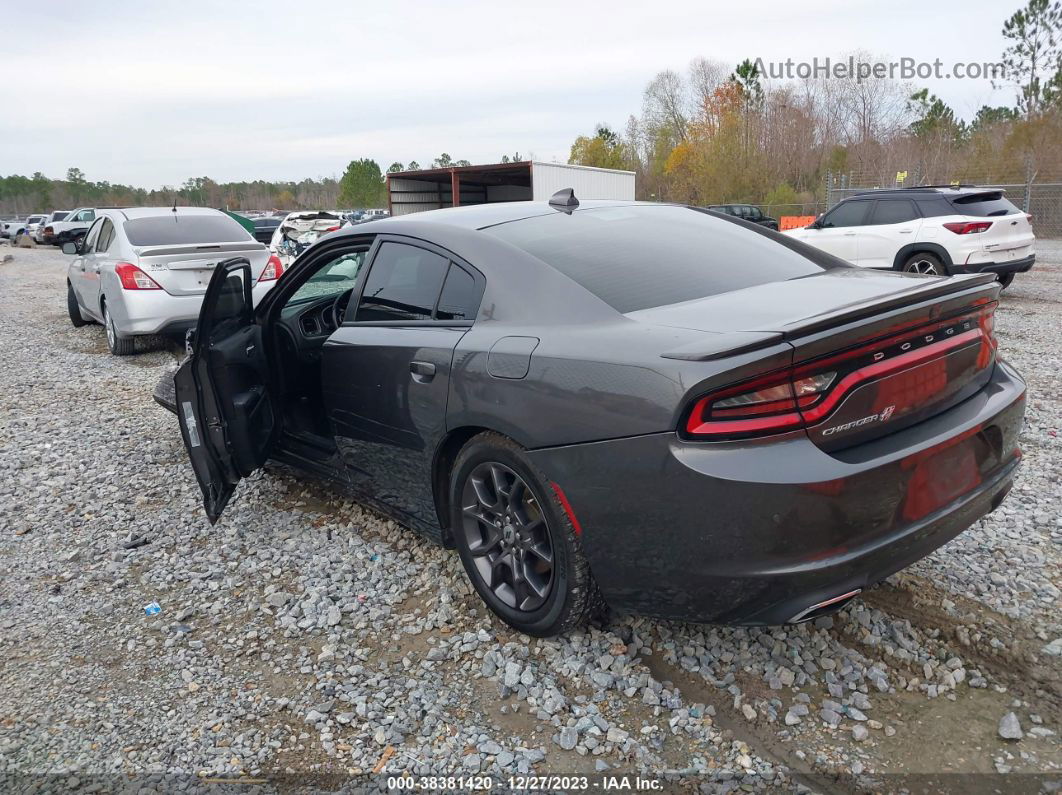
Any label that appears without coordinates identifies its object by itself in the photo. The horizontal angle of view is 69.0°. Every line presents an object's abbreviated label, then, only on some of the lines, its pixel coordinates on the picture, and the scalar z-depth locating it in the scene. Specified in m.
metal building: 24.50
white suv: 10.48
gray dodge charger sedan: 2.17
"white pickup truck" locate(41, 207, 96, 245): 35.71
